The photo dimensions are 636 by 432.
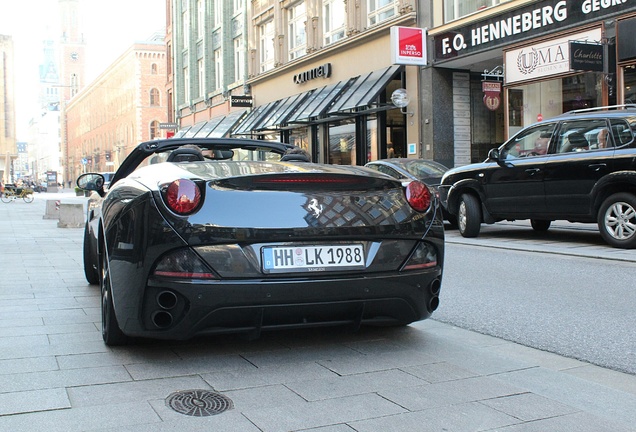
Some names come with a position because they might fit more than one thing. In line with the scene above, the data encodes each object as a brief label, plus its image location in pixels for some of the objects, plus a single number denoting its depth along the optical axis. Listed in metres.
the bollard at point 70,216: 17.64
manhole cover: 3.00
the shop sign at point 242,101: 37.56
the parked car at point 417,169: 13.65
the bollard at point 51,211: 22.84
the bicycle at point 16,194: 44.66
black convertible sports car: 3.53
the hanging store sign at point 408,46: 21.80
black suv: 9.07
